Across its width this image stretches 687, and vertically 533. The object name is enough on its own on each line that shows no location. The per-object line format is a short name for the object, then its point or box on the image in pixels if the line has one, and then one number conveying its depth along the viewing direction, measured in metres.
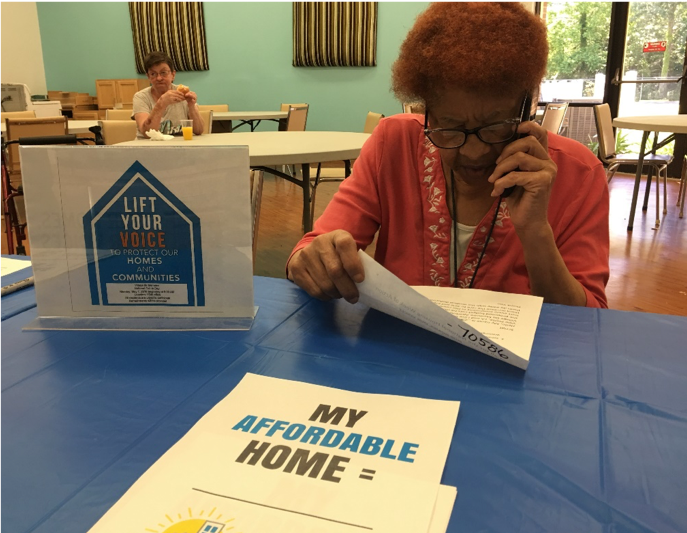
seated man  3.63
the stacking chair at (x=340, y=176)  3.80
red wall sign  6.29
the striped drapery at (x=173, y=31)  7.78
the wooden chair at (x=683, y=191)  4.70
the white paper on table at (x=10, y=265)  1.10
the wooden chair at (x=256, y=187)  1.53
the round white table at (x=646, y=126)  3.71
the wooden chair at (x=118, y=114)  5.14
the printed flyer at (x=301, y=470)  0.43
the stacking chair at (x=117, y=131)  3.77
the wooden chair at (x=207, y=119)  4.24
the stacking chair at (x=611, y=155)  4.40
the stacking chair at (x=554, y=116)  4.91
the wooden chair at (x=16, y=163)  2.94
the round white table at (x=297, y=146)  2.34
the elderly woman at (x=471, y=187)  0.96
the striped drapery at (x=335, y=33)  7.36
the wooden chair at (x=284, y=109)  5.16
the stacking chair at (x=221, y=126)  5.80
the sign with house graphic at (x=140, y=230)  0.80
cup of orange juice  2.98
